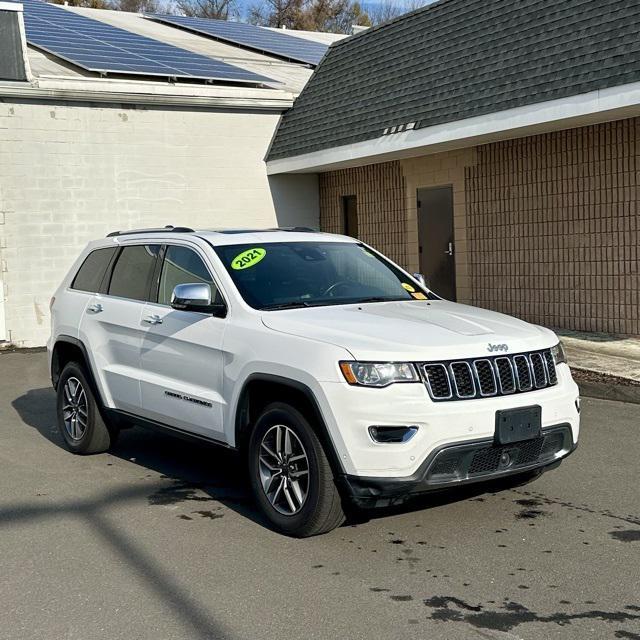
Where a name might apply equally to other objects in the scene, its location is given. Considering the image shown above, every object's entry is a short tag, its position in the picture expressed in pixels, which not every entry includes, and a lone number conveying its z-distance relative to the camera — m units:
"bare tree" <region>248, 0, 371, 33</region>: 45.12
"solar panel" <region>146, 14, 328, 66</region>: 21.76
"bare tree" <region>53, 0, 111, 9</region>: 42.03
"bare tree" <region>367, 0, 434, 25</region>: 47.96
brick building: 11.72
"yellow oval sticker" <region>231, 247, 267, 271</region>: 6.39
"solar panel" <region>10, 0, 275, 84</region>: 17.08
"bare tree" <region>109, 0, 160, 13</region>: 47.78
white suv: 5.02
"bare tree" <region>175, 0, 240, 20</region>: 46.84
